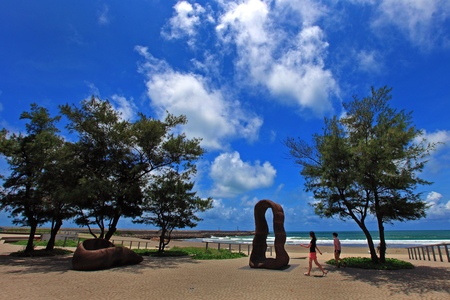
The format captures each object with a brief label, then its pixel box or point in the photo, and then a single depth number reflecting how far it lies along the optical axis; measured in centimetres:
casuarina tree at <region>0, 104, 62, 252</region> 1530
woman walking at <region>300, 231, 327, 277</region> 1054
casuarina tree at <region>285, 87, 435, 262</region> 1131
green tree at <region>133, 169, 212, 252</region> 1777
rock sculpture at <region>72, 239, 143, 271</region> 1084
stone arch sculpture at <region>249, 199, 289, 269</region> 1238
